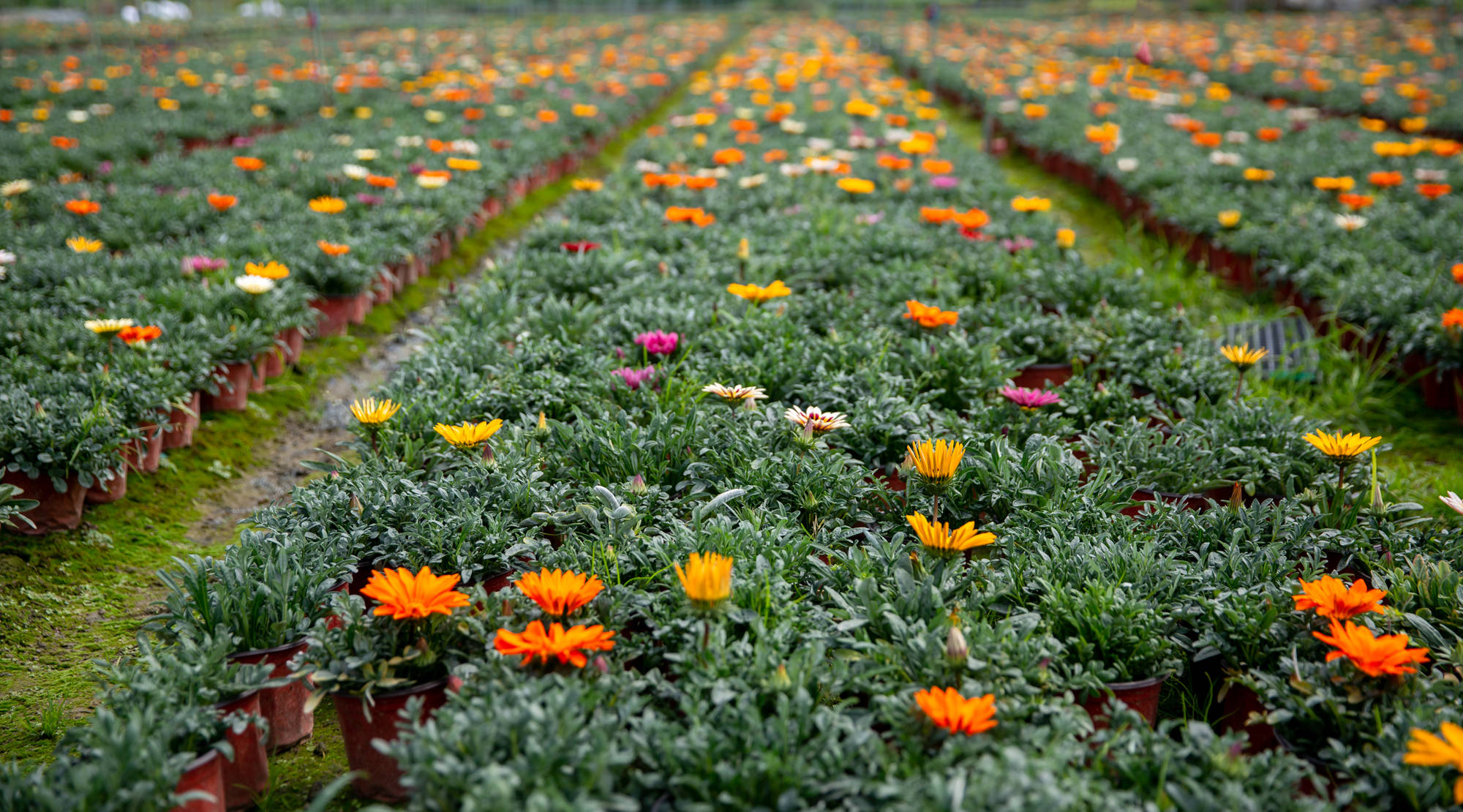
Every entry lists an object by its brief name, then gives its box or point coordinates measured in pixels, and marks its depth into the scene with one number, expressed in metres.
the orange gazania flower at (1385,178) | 5.17
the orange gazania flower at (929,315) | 3.09
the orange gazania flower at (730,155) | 5.32
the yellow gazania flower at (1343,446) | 2.30
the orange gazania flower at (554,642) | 1.66
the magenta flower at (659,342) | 3.08
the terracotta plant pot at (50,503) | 2.77
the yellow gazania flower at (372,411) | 2.47
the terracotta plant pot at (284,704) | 1.94
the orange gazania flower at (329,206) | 4.32
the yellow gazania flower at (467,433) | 2.30
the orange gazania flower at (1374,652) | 1.65
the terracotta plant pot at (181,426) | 3.28
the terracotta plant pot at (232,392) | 3.59
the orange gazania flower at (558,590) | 1.78
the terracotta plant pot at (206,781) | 1.62
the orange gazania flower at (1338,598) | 1.77
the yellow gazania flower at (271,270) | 3.64
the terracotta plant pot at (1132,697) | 1.86
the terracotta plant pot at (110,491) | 2.97
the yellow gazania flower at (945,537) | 1.99
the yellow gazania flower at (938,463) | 2.17
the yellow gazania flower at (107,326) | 3.04
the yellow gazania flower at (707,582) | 1.80
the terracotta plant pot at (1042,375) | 3.43
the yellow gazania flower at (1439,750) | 1.38
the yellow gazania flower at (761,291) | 3.14
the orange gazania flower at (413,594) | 1.76
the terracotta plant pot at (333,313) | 4.41
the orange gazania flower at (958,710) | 1.54
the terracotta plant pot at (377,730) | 1.80
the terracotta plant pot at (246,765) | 1.81
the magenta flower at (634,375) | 2.96
